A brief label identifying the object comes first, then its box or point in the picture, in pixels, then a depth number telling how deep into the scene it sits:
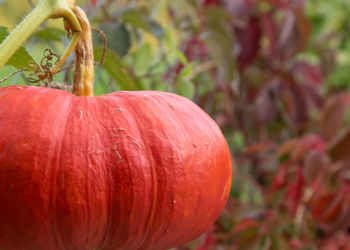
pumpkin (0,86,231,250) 0.91
